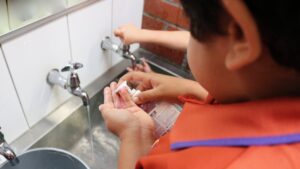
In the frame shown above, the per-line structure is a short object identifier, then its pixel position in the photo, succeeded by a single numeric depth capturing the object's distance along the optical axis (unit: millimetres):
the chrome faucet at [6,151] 520
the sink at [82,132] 661
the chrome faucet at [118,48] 753
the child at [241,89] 249
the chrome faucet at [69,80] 605
